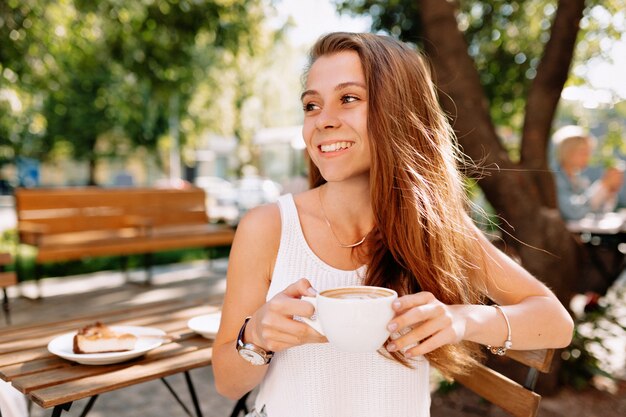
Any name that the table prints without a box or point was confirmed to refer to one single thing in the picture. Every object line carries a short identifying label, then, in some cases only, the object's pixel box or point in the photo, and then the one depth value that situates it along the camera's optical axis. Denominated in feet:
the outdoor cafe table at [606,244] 16.31
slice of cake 6.43
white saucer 7.45
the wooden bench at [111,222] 22.20
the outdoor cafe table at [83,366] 5.77
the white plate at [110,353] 6.29
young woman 5.16
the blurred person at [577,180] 17.33
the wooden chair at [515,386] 6.06
